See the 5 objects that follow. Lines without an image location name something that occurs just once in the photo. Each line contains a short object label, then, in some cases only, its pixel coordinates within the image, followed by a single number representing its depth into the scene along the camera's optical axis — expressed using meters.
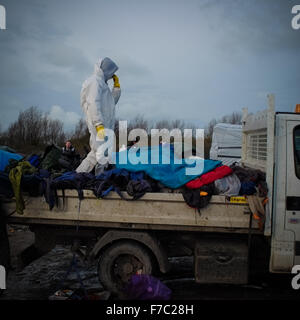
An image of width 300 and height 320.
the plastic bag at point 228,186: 3.63
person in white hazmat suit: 4.43
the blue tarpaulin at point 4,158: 4.31
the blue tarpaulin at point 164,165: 3.74
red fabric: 3.62
